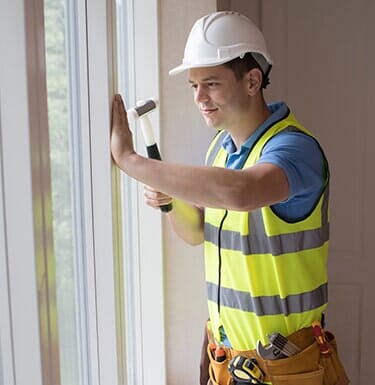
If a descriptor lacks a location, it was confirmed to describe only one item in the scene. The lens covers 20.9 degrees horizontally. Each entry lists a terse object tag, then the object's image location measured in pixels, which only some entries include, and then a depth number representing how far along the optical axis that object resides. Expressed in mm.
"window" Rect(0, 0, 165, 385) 1974
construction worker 2691
